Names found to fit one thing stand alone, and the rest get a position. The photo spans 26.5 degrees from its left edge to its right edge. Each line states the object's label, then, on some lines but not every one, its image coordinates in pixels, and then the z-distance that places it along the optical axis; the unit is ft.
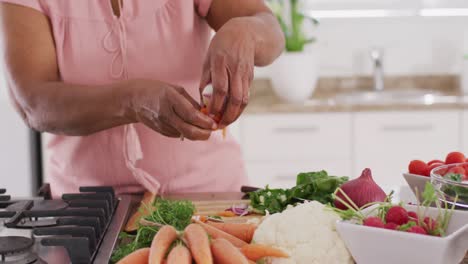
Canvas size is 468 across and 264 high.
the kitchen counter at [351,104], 12.35
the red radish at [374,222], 5.02
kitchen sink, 13.82
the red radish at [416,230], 4.92
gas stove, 5.31
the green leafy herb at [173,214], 5.57
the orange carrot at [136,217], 5.86
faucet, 14.02
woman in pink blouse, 6.73
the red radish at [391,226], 5.02
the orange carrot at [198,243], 5.00
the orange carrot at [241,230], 5.41
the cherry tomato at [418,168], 6.17
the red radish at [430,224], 5.03
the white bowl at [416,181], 6.10
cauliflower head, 5.14
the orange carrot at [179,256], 4.98
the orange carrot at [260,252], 5.10
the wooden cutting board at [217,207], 5.96
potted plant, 12.91
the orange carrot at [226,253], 5.00
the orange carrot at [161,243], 5.01
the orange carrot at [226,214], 6.08
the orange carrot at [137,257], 5.06
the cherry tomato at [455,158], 6.24
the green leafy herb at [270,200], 6.12
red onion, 5.72
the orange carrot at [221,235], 5.31
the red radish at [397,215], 5.11
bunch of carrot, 5.01
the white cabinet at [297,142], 12.48
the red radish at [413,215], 5.14
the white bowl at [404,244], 4.86
